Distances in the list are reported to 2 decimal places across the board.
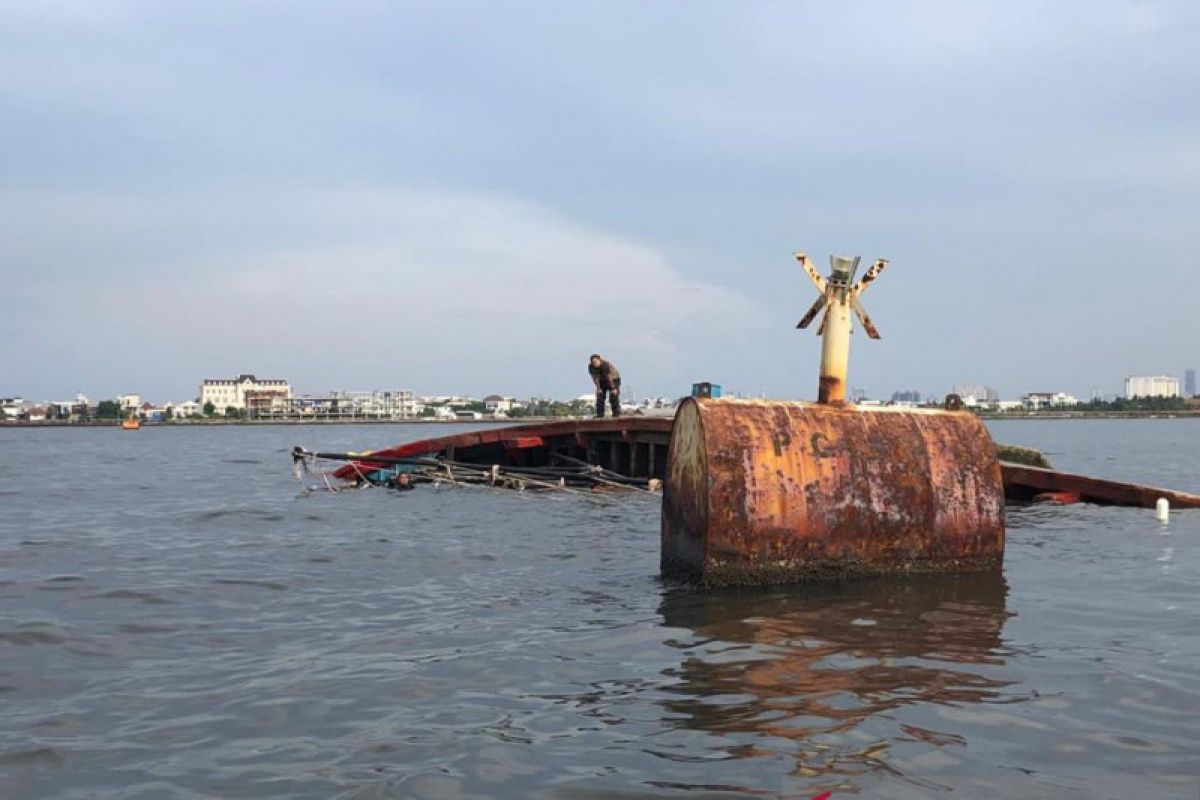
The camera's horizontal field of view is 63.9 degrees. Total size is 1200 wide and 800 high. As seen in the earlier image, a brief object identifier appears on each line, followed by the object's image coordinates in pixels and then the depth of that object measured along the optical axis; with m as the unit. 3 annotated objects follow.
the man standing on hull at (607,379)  21.27
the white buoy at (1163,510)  13.41
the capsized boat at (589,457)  15.92
